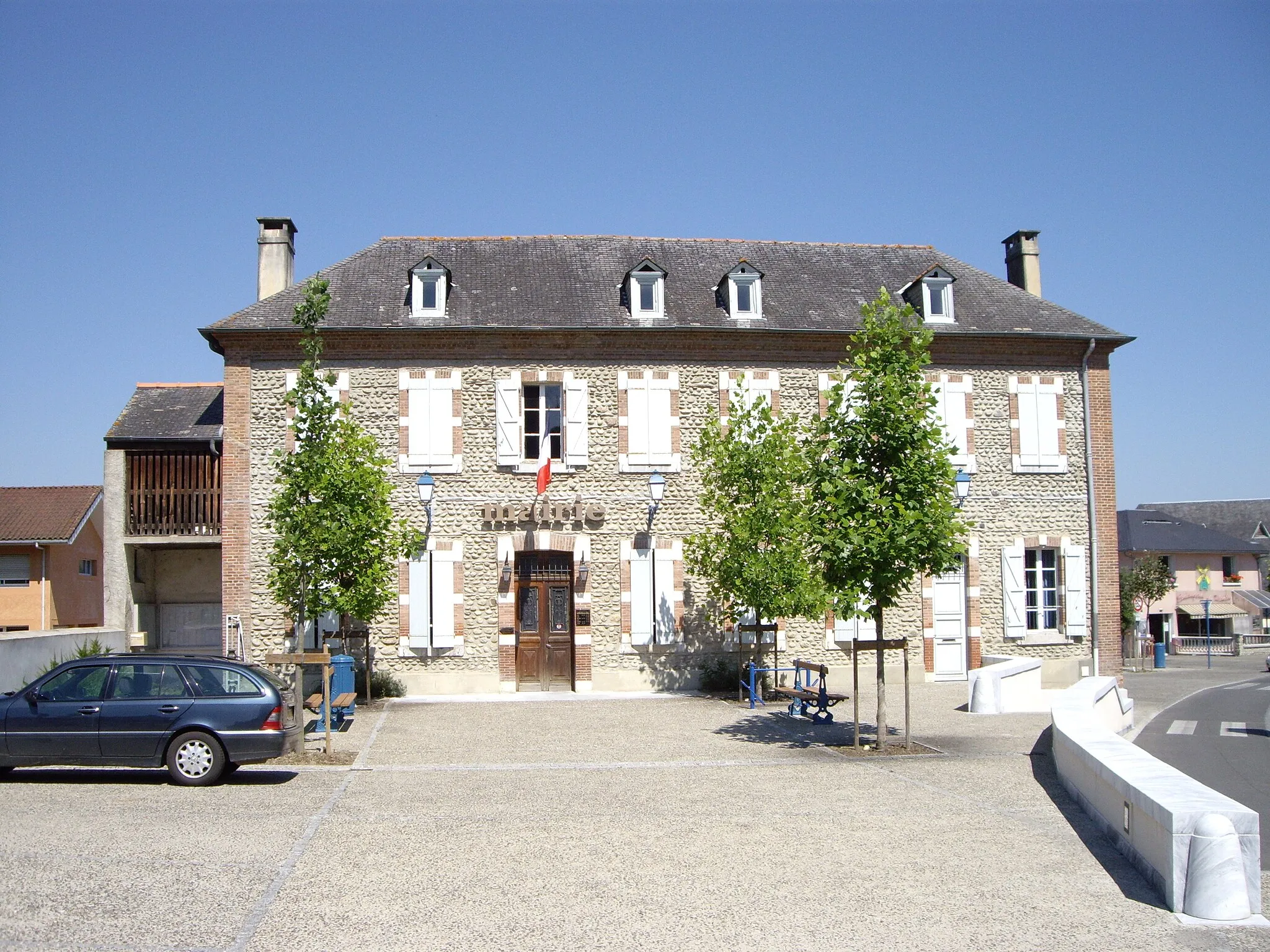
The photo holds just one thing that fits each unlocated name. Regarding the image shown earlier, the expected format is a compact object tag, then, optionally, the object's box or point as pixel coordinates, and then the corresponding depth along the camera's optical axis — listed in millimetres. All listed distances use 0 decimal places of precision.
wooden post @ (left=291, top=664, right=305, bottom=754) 11500
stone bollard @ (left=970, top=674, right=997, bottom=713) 15836
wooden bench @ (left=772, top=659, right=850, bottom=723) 14602
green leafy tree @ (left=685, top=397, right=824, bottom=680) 16312
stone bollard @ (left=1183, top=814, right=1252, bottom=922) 6027
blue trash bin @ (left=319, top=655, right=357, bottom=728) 16328
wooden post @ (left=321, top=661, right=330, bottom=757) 12495
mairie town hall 18641
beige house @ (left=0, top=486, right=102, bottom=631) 26281
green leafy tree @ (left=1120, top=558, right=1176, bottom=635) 33719
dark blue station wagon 10055
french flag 18203
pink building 45875
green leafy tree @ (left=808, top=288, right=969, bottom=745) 12023
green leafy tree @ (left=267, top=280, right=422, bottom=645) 13359
